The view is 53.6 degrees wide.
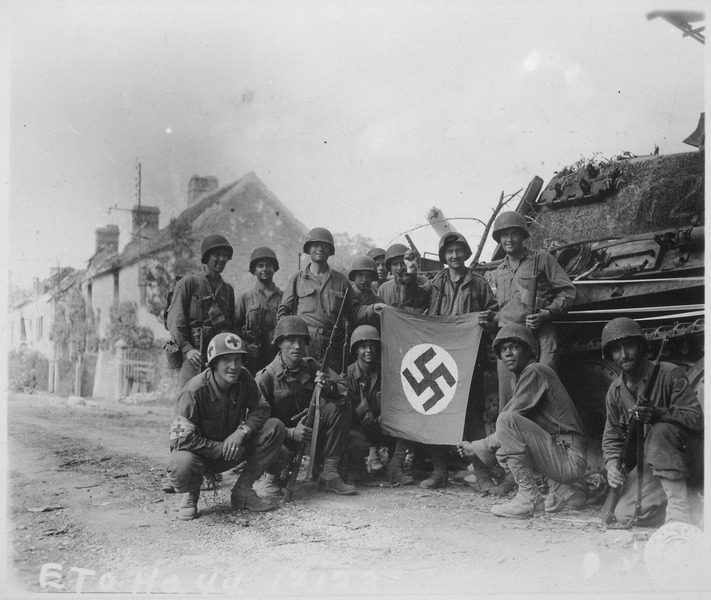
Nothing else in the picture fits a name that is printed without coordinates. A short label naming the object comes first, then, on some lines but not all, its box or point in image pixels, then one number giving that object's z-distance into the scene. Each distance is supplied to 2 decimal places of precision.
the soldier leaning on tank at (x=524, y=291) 5.95
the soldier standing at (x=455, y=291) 6.36
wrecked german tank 5.93
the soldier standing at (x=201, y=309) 6.38
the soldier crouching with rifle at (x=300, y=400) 5.96
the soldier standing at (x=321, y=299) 6.69
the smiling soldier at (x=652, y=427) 4.68
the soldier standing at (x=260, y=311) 7.04
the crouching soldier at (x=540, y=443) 5.21
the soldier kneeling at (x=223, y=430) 5.20
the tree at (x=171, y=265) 11.38
